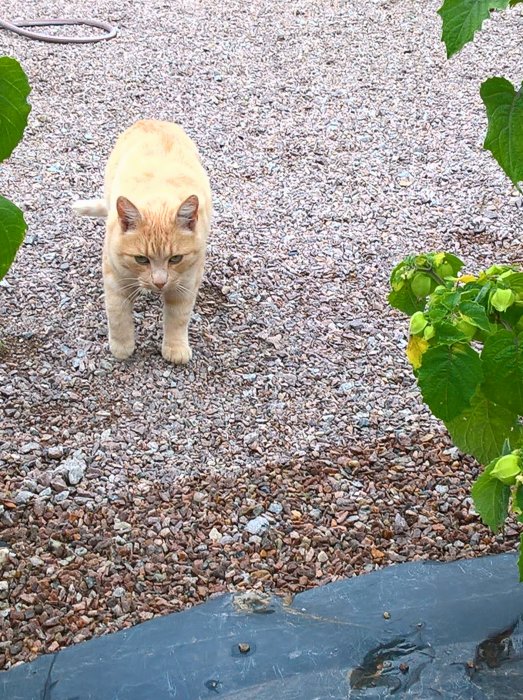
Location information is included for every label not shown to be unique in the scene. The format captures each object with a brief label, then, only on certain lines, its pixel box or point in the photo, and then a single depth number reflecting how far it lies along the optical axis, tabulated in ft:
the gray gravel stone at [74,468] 9.05
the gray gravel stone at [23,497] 8.69
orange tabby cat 10.16
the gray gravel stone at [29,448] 9.41
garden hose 20.72
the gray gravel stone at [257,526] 8.51
